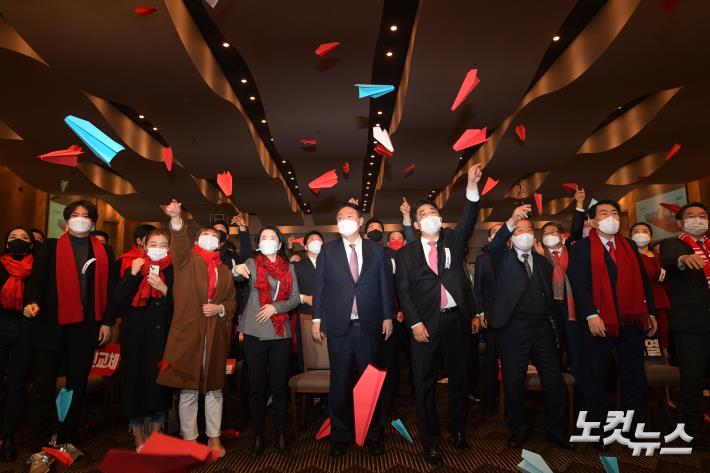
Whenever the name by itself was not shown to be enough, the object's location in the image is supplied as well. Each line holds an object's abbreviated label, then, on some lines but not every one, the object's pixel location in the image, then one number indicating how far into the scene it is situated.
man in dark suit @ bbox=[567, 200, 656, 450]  3.08
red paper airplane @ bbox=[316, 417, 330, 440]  3.36
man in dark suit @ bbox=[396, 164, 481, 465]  2.92
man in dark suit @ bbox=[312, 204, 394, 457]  3.01
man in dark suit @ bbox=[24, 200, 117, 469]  2.95
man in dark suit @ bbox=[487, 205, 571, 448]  3.11
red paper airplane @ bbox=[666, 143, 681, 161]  8.45
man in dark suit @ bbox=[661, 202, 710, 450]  3.12
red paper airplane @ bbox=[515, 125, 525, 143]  7.70
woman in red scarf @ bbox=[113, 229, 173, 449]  2.95
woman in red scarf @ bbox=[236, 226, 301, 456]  3.08
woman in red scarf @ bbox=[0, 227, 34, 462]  2.97
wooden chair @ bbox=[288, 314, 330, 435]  3.40
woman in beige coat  2.93
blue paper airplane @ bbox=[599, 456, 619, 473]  2.38
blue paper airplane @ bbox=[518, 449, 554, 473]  2.34
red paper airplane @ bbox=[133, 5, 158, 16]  4.31
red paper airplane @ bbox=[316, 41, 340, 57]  5.16
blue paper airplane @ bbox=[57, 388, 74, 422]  3.01
